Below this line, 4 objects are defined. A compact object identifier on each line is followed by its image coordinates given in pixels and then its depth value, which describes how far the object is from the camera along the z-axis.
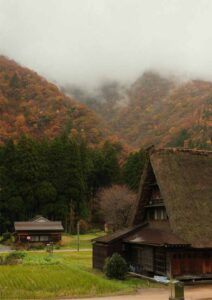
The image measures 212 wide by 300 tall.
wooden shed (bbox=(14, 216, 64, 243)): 50.19
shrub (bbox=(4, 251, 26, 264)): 28.89
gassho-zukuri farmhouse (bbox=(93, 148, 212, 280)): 23.06
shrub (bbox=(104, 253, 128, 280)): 23.83
